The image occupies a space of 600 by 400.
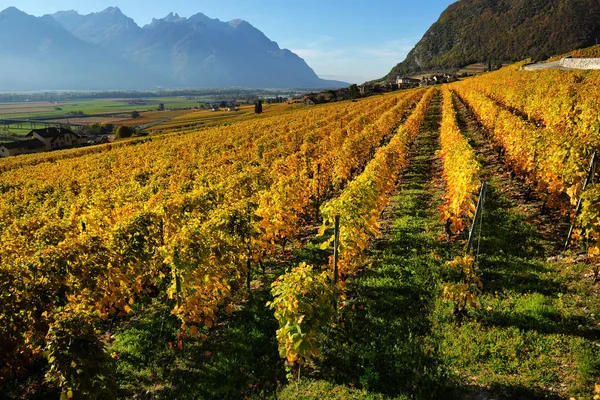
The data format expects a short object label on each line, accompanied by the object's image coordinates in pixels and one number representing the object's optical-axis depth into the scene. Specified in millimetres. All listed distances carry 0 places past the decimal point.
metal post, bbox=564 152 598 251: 9562
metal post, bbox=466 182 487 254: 8695
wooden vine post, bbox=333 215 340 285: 8938
